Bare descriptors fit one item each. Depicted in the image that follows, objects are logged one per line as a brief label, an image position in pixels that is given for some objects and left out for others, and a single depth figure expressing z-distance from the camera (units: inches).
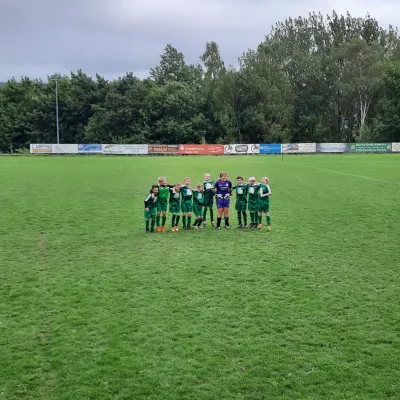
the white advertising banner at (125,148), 2559.1
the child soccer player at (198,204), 542.0
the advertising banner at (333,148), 2571.4
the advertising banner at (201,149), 2586.1
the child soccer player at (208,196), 550.0
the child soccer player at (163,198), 528.4
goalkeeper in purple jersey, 538.6
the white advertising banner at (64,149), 2544.3
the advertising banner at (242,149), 2568.9
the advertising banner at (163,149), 2618.1
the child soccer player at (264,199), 522.9
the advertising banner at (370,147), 2539.4
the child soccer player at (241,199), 534.0
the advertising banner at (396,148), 2532.0
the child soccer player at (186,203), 534.3
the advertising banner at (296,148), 2571.4
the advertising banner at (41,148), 2559.1
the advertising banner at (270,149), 2600.6
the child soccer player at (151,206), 512.4
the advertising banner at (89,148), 2568.4
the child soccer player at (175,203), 527.5
